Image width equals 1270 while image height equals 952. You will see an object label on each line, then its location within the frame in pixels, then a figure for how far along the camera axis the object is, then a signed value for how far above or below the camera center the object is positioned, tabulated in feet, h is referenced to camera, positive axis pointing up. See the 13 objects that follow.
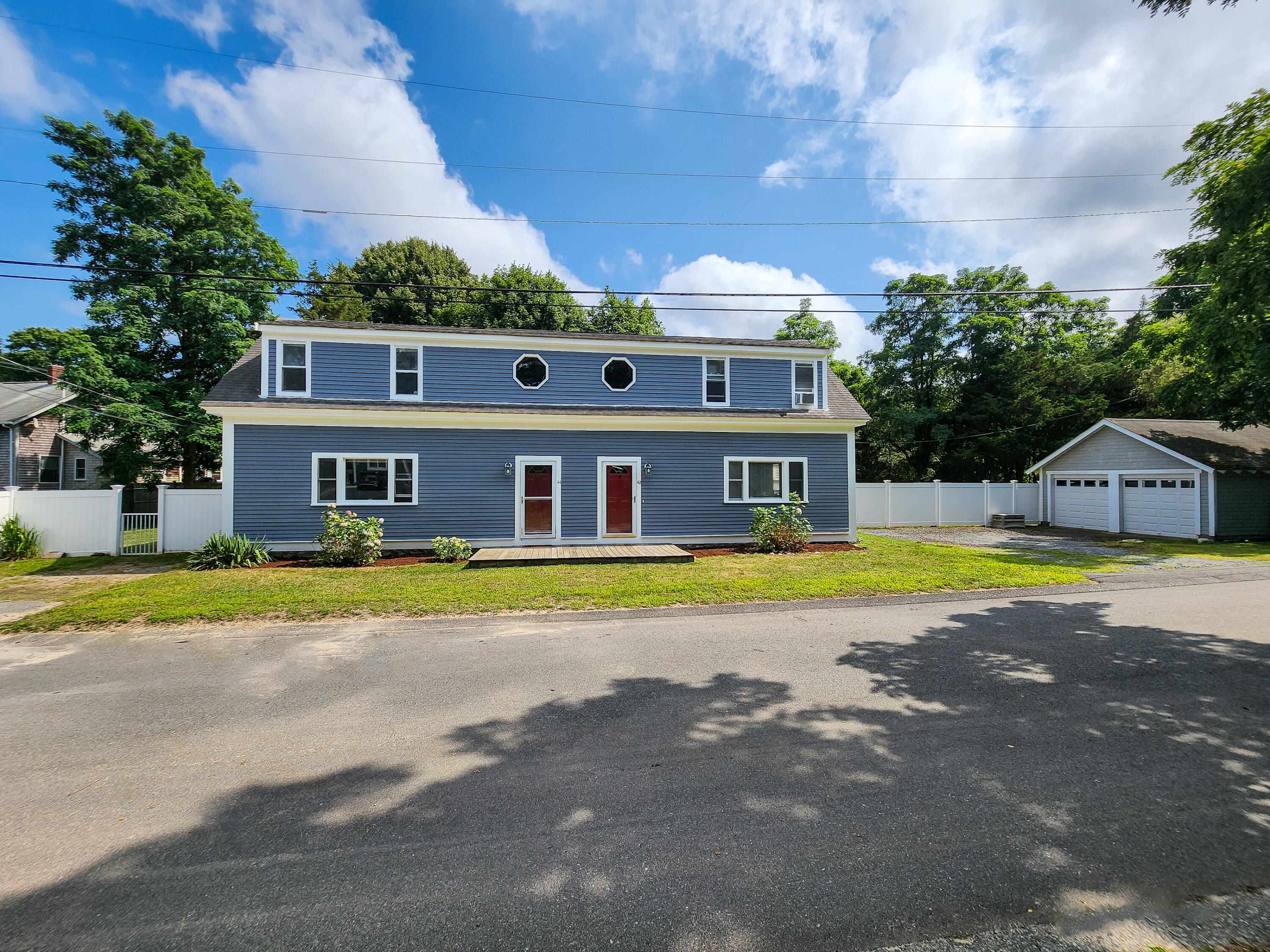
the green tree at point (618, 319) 113.19 +36.57
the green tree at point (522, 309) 101.40 +34.73
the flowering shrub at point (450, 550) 40.88 -4.47
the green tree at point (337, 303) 103.81 +36.65
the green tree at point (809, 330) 113.91 +34.66
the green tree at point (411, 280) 98.07 +40.34
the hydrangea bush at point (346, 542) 39.58 -3.75
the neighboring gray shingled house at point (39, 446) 74.23 +6.43
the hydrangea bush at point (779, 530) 45.78 -3.30
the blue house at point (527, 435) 43.16 +4.88
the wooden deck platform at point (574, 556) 39.22 -4.86
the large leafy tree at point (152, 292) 61.62 +23.81
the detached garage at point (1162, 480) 58.29 +1.42
